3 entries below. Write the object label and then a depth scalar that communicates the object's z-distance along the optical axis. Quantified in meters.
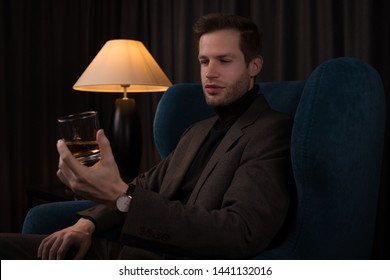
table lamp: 2.29
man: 1.02
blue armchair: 1.08
